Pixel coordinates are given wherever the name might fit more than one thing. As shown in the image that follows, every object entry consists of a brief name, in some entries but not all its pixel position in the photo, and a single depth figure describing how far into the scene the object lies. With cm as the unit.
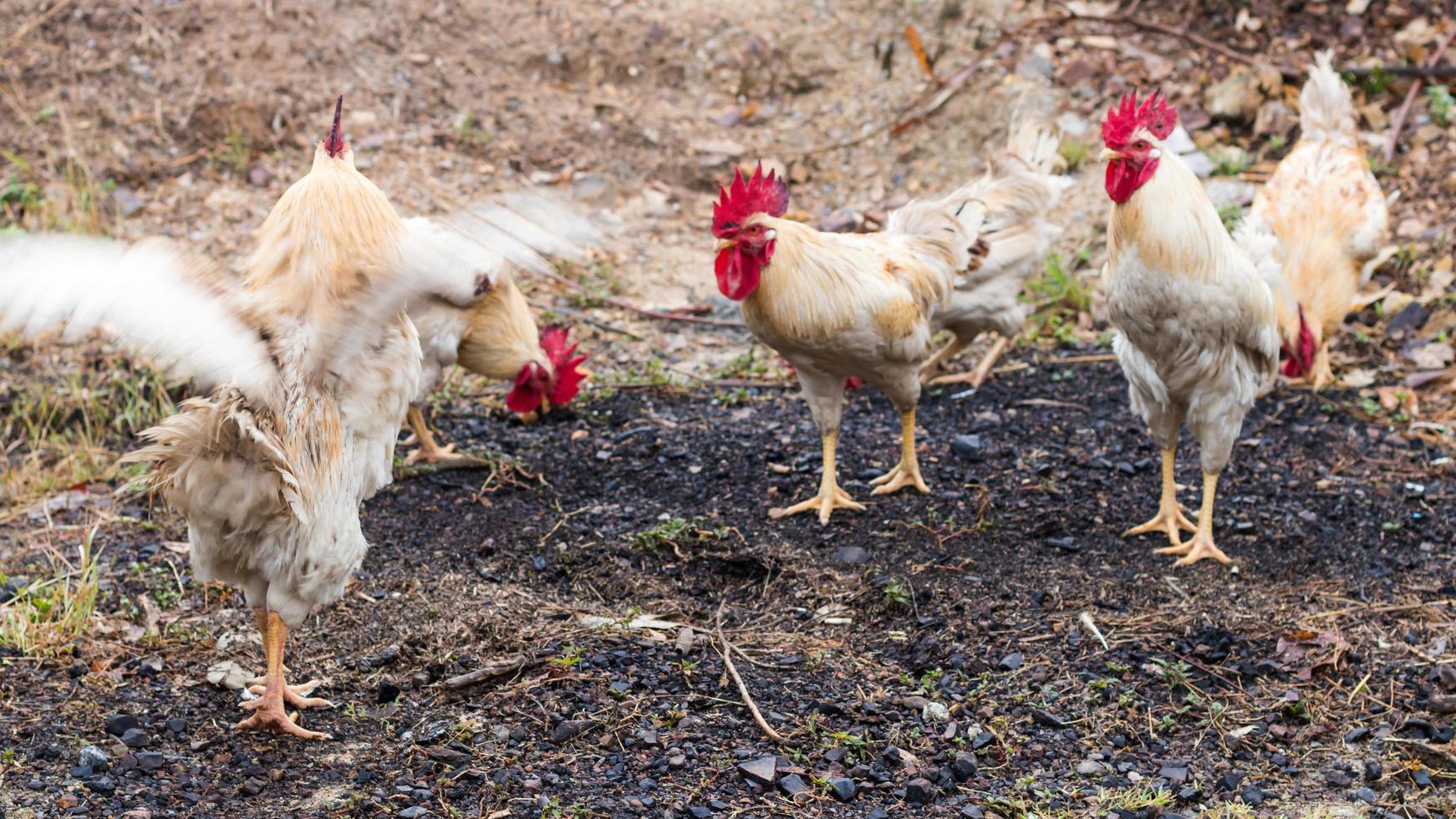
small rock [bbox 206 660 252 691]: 405
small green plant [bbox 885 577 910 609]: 456
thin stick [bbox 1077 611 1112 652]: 439
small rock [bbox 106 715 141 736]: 366
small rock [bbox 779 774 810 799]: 349
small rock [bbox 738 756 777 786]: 353
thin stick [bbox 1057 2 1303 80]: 853
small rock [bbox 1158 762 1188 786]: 362
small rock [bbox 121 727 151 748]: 361
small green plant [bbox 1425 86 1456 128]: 802
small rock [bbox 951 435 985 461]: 590
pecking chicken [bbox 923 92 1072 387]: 623
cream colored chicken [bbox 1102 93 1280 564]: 454
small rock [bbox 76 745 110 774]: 346
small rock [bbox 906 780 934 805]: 349
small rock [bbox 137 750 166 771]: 348
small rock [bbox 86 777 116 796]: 333
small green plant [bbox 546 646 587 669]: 404
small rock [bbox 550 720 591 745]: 368
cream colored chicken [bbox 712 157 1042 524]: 486
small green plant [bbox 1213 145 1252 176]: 815
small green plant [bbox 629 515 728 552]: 494
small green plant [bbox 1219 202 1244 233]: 762
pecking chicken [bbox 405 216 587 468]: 564
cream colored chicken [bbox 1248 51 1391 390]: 644
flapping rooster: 300
